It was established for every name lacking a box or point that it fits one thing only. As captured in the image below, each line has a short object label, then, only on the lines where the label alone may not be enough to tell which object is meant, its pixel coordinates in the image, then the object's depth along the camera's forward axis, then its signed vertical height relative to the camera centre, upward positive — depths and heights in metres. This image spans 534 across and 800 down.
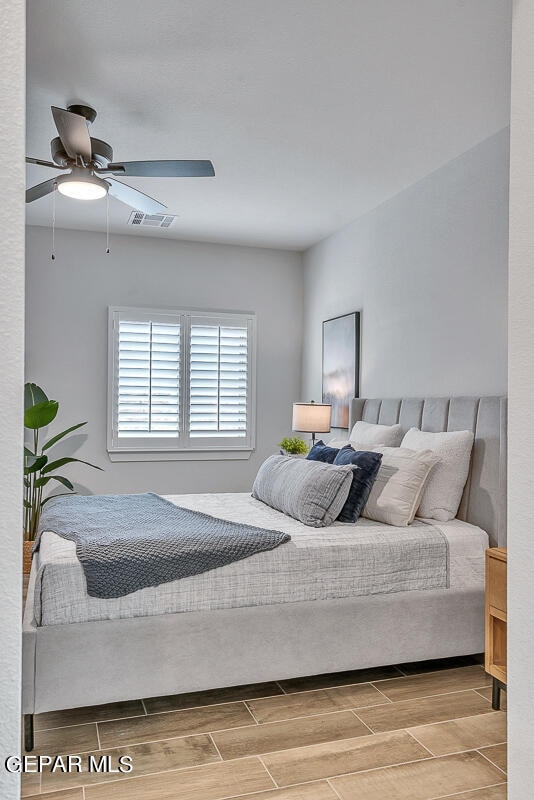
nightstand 2.70 -0.93
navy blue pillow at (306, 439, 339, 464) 3.84 -0.34
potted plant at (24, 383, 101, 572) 4.61 -0.50
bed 2.46 -0.98
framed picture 5.12 +0.30
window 5.75 +0.14
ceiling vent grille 5.12 +1.45
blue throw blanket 2.52 -0.63
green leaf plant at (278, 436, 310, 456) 5.18 -0.39
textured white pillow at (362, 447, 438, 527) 3.27 -0.46
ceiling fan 2.98 +1.14
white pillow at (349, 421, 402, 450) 3.98 -0.23
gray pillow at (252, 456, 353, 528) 3.20 -0.49
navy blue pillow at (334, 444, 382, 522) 3.30 -0.43
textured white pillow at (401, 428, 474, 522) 3.39 -0.42
